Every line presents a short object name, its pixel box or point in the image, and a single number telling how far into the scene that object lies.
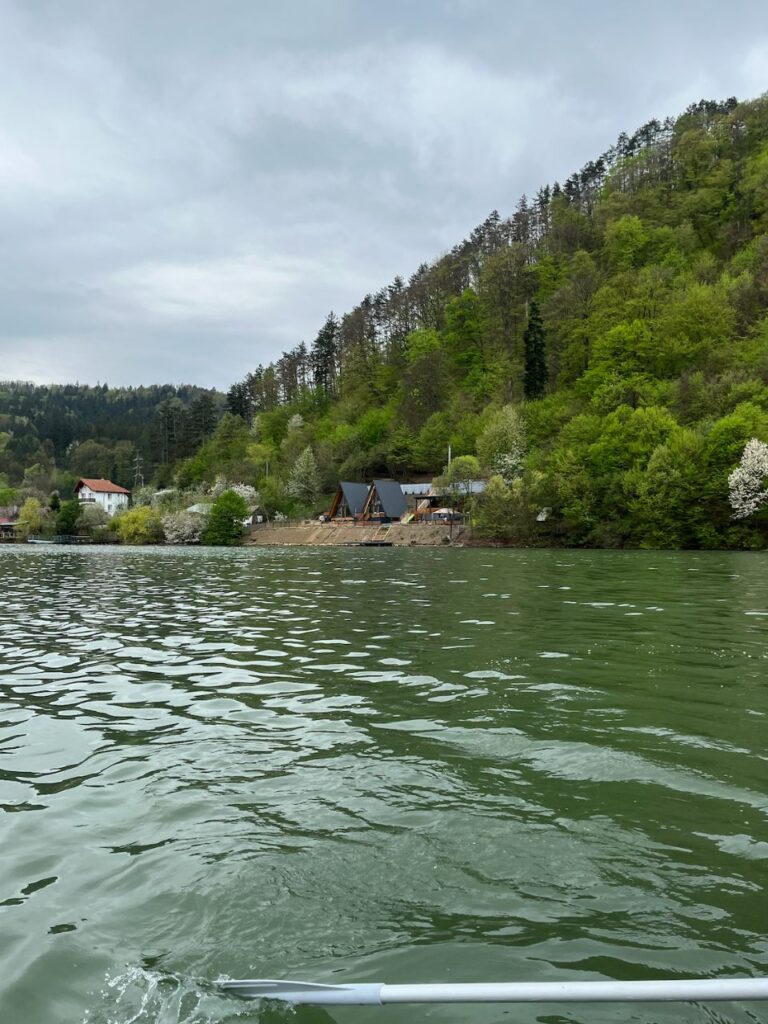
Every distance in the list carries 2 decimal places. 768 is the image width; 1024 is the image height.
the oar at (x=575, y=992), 2.23
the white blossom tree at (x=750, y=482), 52.22
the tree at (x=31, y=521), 120.75
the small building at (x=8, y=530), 125.69
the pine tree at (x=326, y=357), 145.50
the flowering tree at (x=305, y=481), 112.25
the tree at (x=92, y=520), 116.00
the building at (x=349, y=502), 101.38
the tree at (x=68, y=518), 115.06
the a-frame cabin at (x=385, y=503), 98.31
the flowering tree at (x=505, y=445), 82.00
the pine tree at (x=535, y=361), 98.00
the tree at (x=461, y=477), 82.44
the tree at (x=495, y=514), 67.94
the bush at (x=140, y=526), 99.88
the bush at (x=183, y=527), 95.12
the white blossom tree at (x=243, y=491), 109.38
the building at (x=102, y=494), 160.50
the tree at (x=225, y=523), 91.69
